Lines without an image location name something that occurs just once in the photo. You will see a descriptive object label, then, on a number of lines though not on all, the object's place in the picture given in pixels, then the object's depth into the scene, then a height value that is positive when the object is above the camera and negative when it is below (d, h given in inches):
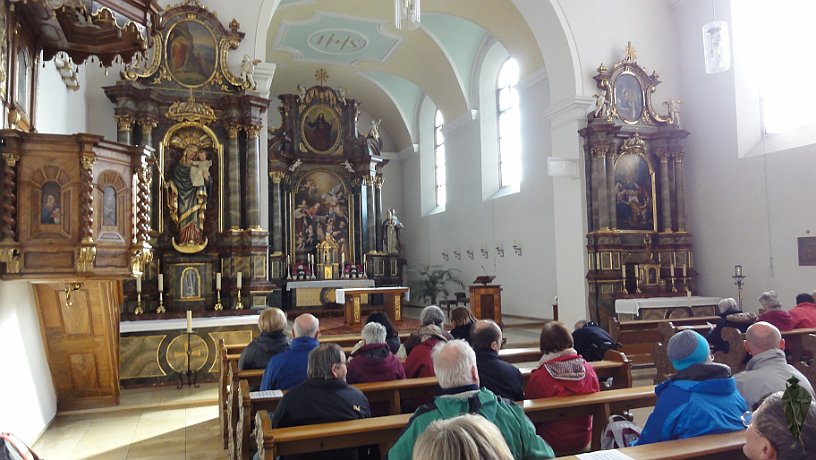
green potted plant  688.4 -25.6
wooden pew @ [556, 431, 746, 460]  105.3 -33.6
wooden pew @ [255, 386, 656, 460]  121.7 -34.7
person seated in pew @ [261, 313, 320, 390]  180.4 -29.1
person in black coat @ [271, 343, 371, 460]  135.4 -29.2
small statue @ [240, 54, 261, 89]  370.9 +116.1
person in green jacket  105.4 -25.6
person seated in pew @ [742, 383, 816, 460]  73.4 -22.2
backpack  141.9 -40.9
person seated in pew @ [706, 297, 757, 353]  256.2 -30.2
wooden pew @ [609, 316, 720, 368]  318.0 -42.8
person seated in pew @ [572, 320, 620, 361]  225.9 -31.5
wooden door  262.5 -30.6
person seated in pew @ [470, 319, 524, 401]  153.8 -26.8
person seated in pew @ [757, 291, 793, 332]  257.1 -27.8
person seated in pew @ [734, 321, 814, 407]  150.4 -28.5
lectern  468.4 -31.2
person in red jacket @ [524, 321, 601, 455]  154.2 -32.4
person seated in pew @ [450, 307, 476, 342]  223.8 -22.7
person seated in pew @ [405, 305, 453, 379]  196.7 -28.3
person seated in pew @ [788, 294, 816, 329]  276.1 -29.0
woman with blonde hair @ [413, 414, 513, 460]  53.6 -15.8
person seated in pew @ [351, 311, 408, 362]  224.1 -28.3
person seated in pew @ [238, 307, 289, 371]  211.5 -25.7
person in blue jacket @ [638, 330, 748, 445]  118.3 -28.2
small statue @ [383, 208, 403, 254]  698.2 +31.9
